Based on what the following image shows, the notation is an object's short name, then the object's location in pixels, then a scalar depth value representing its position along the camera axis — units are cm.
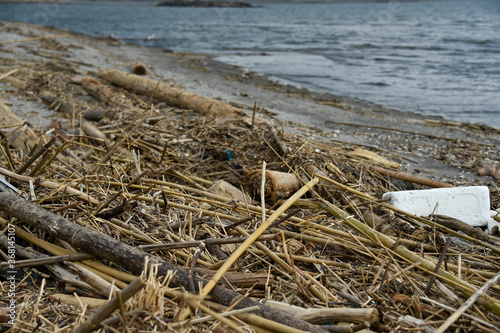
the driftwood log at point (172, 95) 642
